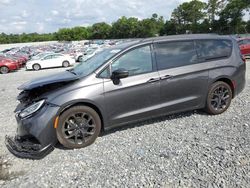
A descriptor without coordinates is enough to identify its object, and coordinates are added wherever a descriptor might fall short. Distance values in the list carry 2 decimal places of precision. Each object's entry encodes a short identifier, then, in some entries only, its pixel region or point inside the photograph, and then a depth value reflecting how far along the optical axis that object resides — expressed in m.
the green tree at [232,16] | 45.50
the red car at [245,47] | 12.37
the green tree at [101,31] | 82.86
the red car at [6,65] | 13.68
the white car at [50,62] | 15.35
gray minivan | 2.89
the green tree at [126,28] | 77.24
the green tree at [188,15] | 60.95
